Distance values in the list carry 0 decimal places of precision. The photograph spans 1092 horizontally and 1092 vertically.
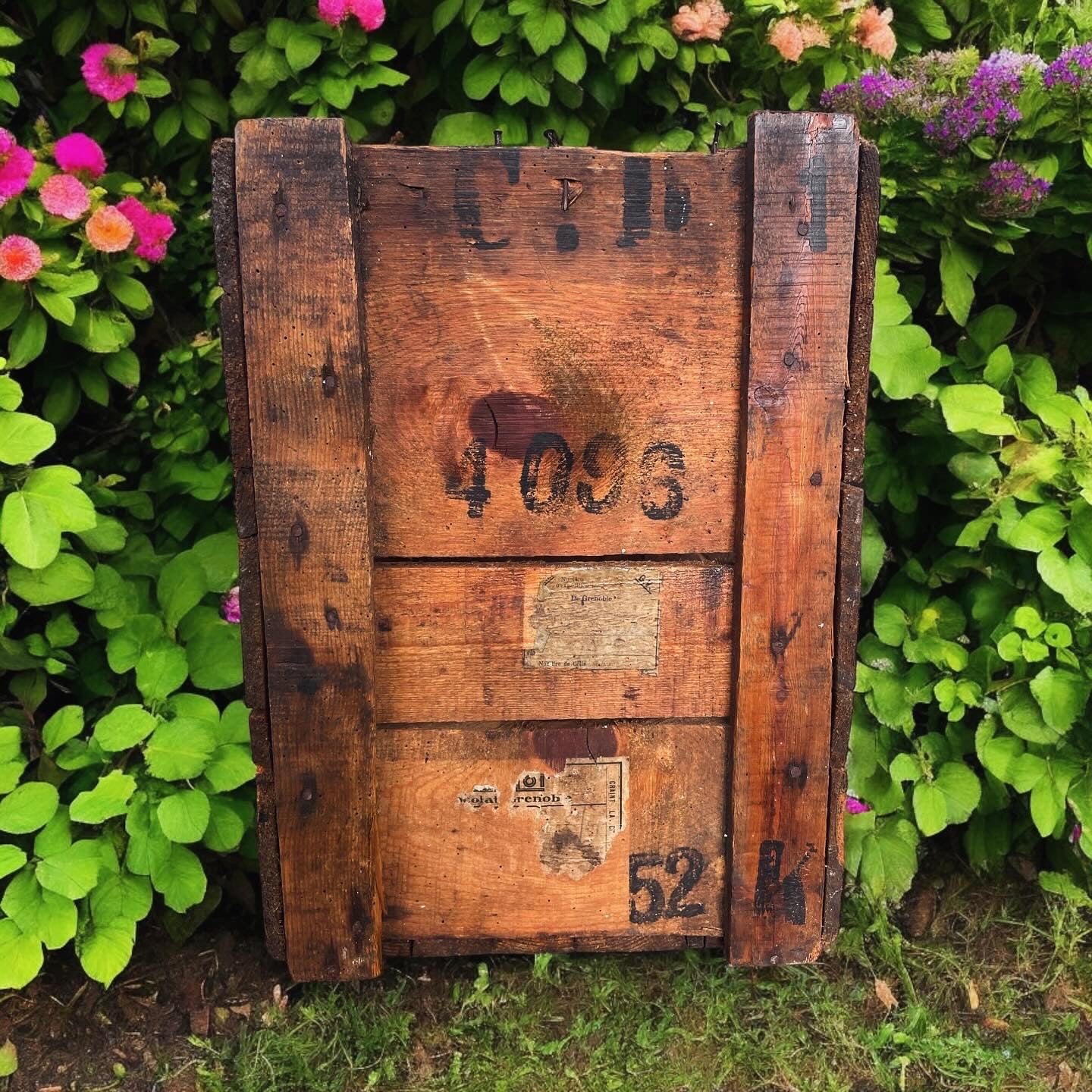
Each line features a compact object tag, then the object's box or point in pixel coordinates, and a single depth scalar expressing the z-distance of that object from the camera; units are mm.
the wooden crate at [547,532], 1400
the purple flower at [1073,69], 1667
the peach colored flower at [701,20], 1849
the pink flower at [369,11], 1749
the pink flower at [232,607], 1809
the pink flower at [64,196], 1663
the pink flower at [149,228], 1789
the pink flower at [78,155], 1739
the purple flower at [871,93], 1792
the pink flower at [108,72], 1833
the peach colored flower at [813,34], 1854
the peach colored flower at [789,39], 1831
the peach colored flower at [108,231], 1695
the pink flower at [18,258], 1612
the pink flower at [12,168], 1644
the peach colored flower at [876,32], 1875
